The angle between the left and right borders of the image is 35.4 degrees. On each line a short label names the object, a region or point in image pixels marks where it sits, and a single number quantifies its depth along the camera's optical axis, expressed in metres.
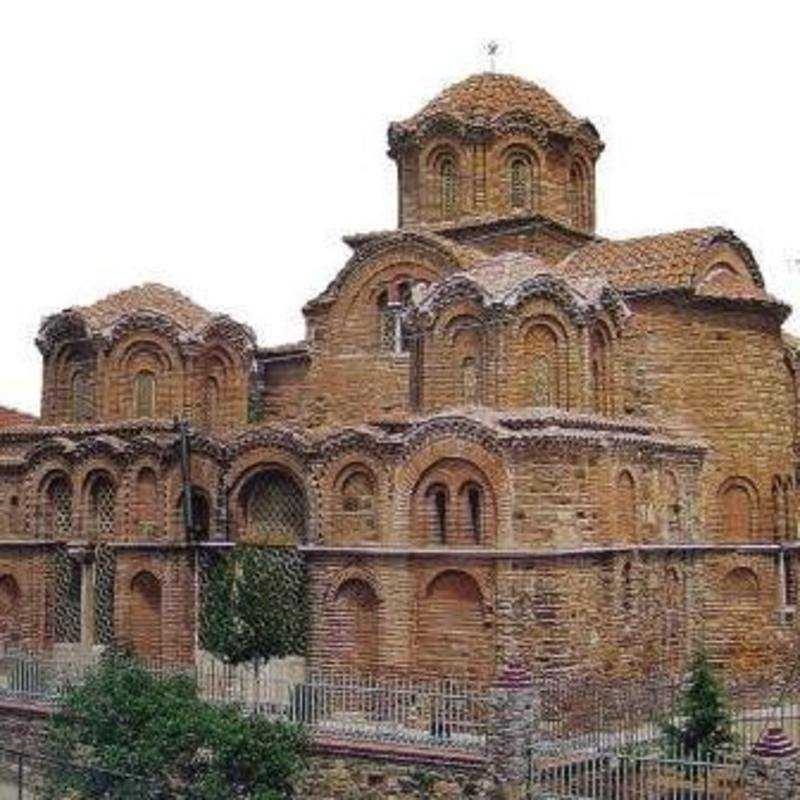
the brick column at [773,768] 12.59
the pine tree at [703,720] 16.28
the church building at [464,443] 17.91
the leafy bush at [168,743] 15.23
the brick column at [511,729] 14.85
